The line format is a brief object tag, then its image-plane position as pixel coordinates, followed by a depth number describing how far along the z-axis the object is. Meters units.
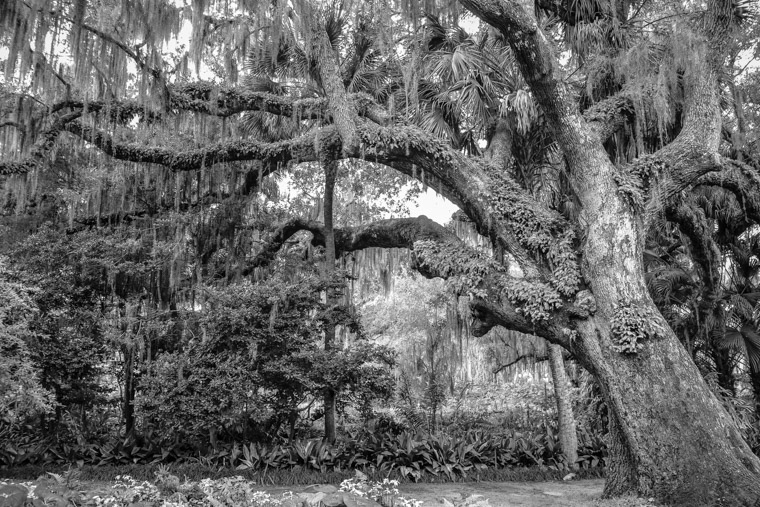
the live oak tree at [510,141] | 6.99
